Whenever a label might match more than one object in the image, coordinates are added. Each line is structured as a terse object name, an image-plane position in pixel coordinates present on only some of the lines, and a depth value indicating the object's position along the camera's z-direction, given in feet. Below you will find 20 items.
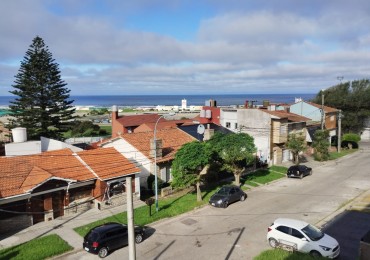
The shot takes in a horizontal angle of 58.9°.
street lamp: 84.88
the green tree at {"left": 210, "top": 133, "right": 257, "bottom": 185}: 102.01
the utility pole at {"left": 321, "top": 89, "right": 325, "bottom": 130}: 170.56
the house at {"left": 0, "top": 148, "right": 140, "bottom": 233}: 74.54
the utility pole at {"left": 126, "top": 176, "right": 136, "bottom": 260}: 34.81
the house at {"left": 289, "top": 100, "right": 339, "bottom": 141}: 186.39
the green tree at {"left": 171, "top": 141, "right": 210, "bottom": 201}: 88.74
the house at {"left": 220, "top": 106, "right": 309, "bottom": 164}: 143.43
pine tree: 163.12
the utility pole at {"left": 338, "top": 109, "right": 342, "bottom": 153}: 173.53
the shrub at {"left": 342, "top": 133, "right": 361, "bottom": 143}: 189.50
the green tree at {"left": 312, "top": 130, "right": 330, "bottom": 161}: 151.33
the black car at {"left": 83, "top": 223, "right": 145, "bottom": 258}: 61.36
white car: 59.26
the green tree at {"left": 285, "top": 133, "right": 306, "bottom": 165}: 138.21
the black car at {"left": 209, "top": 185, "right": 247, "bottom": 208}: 89.62
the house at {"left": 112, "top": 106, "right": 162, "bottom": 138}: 166.30
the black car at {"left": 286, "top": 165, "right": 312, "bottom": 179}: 122.72
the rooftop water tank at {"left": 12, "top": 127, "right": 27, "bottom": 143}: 99.09
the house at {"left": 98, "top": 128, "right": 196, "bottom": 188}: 105.40
